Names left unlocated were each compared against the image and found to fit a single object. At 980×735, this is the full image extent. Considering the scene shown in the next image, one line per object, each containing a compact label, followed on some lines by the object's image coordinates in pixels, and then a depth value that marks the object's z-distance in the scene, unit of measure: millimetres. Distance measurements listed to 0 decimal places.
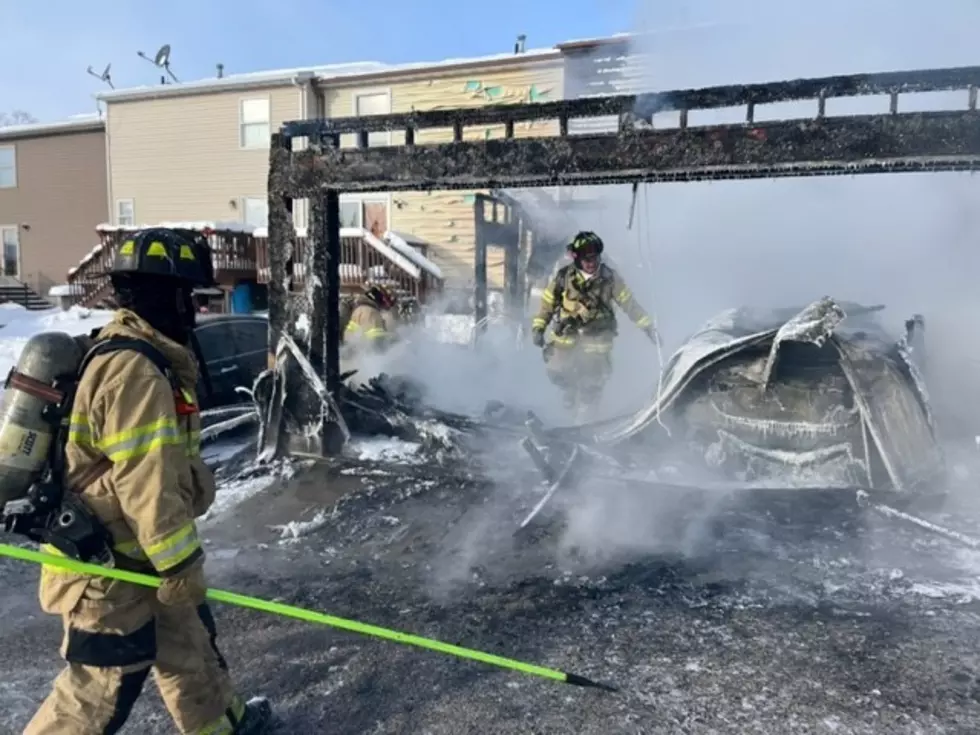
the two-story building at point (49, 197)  24141
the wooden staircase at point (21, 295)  24422
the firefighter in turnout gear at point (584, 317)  6418
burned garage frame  4023
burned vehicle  4523
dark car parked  8195
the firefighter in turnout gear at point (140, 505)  2156
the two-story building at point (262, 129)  18203
